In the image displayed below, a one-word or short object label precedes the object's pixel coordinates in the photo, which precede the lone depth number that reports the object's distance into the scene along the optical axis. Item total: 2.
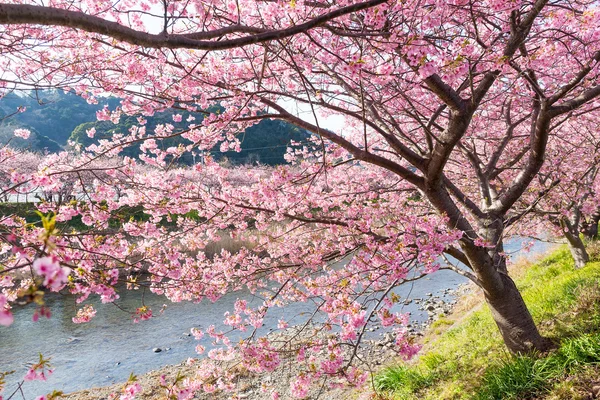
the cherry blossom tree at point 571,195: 6.87
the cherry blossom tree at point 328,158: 3.51
